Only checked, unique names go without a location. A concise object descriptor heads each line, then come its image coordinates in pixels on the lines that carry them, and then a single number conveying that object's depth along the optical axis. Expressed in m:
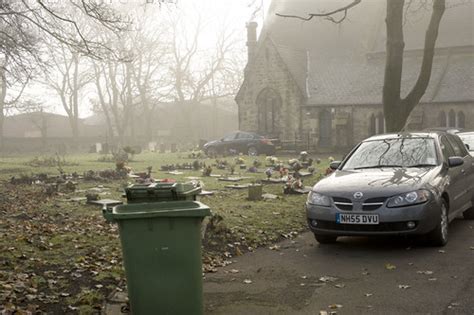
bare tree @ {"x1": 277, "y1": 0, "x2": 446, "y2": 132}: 15.52
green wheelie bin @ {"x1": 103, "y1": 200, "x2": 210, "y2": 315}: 5.04
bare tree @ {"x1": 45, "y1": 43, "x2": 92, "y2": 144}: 59.94
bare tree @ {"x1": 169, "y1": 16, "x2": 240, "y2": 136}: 63.23
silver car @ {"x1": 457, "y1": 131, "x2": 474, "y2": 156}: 14.55
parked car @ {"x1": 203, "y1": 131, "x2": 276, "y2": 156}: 34.25
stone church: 36.84
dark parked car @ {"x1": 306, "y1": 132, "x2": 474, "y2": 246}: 7.86
